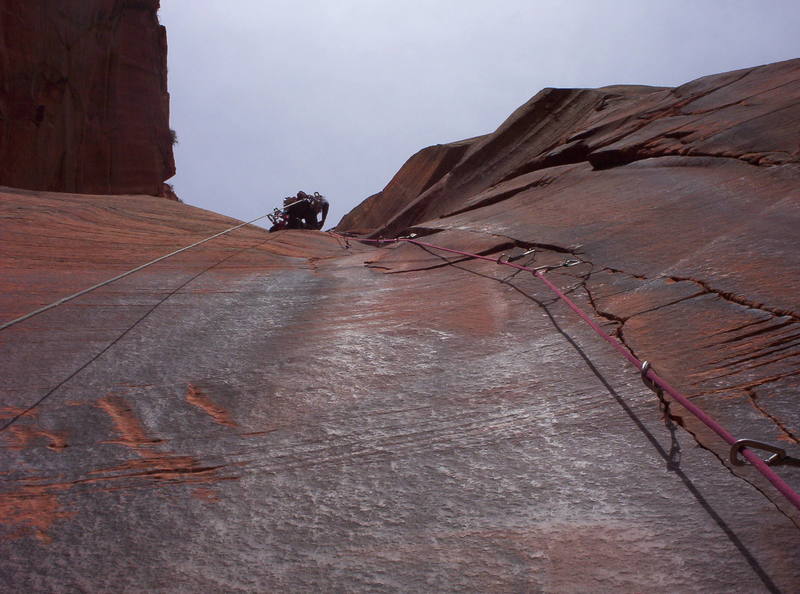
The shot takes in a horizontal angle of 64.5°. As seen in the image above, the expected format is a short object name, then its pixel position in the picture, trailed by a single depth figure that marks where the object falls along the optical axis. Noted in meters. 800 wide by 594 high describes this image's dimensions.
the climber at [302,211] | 9.45
